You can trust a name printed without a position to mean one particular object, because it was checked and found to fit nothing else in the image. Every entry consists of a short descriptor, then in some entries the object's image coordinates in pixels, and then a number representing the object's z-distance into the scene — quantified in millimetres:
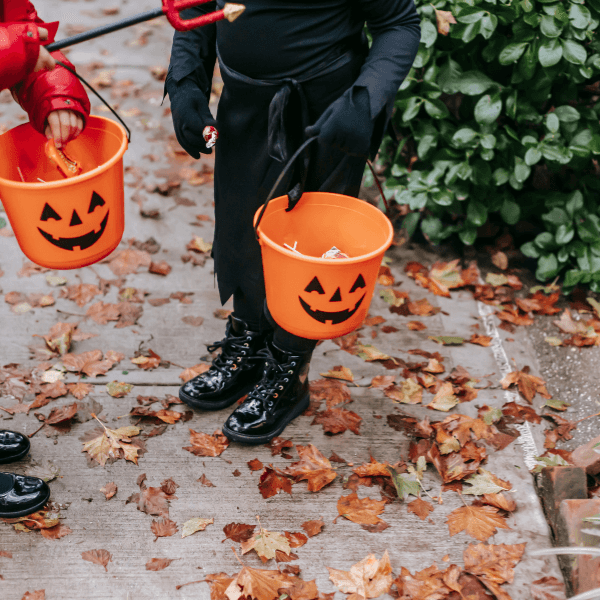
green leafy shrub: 2596
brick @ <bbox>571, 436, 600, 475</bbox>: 2084
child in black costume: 1630
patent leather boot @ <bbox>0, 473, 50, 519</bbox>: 1910
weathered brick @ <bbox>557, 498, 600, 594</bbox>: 1661
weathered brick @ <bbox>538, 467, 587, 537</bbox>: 1971
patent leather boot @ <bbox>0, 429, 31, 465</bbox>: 2096
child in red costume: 1479
